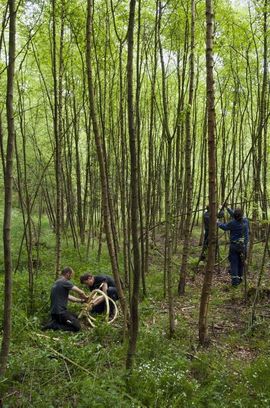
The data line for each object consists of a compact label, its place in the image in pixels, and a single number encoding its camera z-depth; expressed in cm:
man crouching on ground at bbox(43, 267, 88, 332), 589
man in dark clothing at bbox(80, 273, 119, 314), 680
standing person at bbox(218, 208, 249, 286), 793
